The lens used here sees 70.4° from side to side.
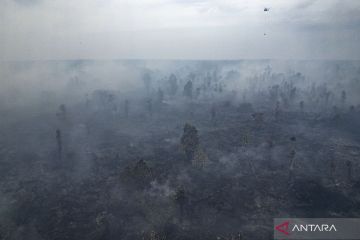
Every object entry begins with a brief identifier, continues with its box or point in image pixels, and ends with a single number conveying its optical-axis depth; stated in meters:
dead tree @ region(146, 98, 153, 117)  163.50
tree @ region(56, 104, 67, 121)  137.15
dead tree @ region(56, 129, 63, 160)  92.31
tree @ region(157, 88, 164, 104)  187.61
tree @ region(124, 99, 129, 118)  158.88
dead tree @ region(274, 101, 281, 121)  146.38
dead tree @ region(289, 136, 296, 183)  83.13
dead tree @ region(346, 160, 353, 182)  81.35
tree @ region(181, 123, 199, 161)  87.25
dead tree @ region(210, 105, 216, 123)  147.57
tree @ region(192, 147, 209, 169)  90.31
